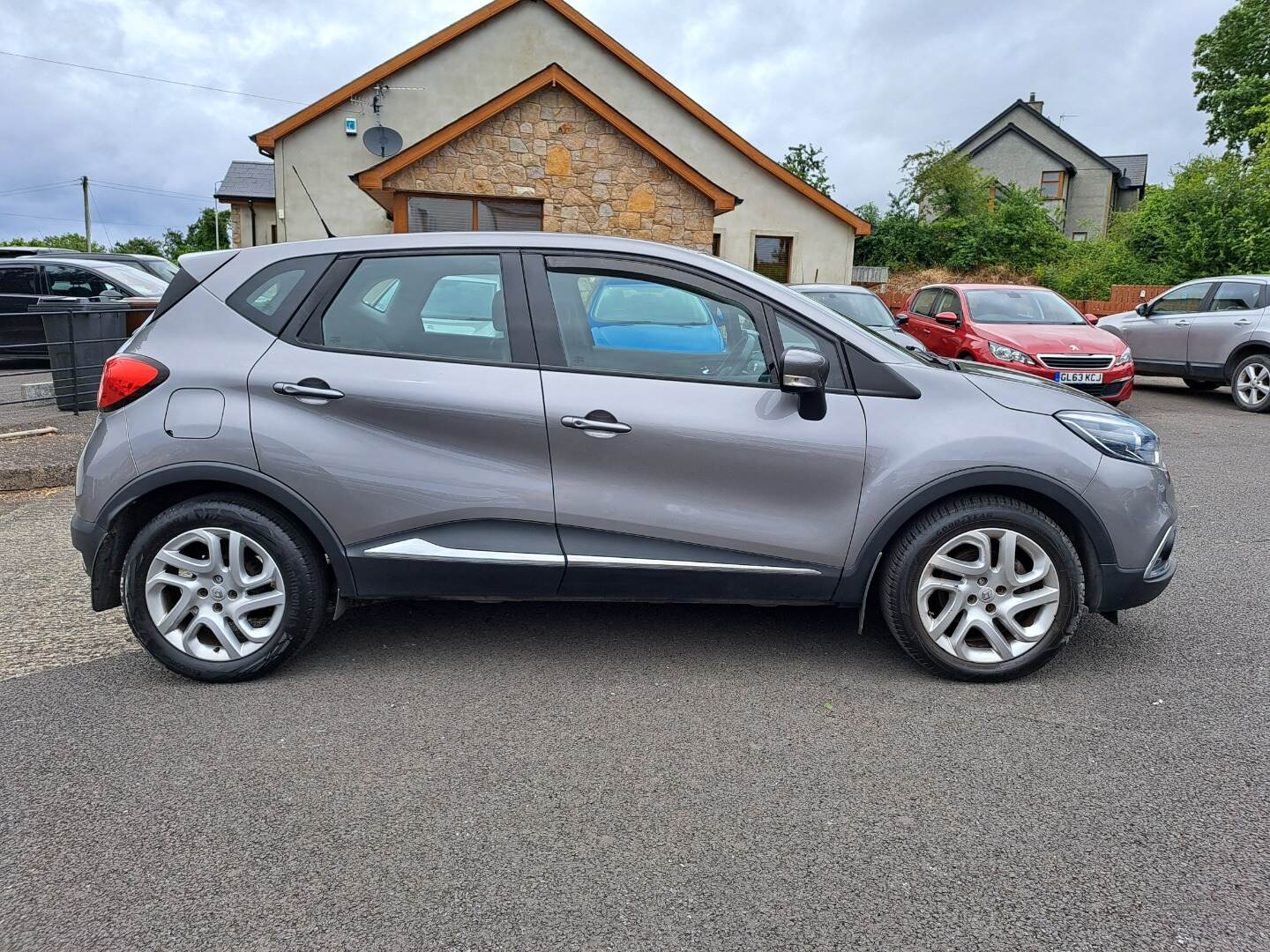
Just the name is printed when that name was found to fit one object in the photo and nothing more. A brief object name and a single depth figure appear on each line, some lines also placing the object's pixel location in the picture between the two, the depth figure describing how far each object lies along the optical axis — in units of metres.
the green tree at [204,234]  70.38
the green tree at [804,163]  44.01
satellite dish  19.44
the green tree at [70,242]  76.19
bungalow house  14.73
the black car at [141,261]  15.02
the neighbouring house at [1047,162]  47.78
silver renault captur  3.49
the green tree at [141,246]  89.94
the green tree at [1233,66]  39.12
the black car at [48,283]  13.55
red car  10.27
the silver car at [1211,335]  11.88
